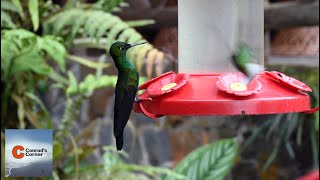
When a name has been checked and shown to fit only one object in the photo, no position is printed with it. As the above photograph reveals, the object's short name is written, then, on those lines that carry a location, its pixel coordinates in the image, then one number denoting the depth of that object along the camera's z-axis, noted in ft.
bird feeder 6.70
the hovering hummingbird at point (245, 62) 6.72
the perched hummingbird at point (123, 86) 6.42
